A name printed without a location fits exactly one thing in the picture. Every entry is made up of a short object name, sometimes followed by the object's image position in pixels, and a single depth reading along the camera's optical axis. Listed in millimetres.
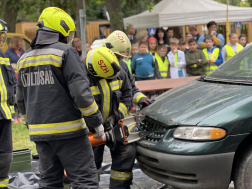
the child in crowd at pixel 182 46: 10428
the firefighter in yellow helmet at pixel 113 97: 3439
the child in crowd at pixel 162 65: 8818
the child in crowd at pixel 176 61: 8945
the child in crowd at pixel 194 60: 8852
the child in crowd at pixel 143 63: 8461
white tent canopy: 11602
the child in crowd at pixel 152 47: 8866
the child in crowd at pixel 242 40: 10578
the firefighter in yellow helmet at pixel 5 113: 3908
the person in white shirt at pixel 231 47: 9062
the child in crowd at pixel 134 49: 8961
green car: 3072
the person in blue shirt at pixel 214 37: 9797
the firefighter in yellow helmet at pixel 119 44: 3768
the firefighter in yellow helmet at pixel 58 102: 2916
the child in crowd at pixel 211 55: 8898
